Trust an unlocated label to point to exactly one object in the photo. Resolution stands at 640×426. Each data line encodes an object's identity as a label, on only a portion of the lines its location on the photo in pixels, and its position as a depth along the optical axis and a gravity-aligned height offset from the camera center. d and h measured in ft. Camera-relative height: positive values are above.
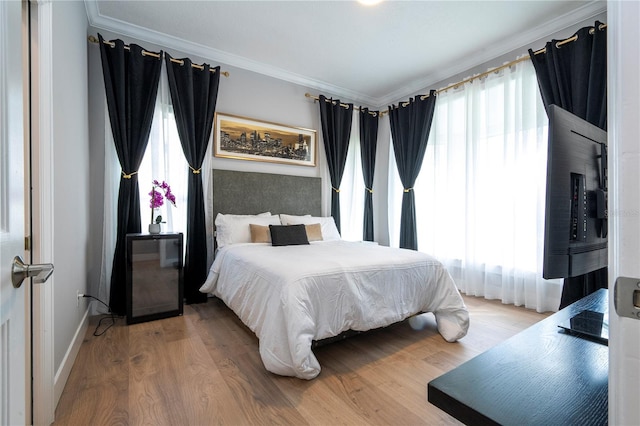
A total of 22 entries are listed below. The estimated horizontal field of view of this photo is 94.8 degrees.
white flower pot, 8.93 -0.54
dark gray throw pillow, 10.11 -0.84
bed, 5.82 -1.80
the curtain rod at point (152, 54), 9.11 +5.27
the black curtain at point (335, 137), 13.93 +3.58
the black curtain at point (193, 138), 10.32 +2.62
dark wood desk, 1.91 -1.30
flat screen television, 2.32 +0.12
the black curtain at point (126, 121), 9.19 +2.90
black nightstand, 8.50 -1.96
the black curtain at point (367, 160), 15.15 +2.66
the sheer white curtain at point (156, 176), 9.36 +1.22
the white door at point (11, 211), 1.88 +0.00
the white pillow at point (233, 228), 10.33 -0.60
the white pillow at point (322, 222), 11.76 -0.47
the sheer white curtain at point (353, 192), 14.89 +0.95
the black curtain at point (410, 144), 13.12 +3.11
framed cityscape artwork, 11.55 +2.98
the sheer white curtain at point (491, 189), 9.86 +0.85
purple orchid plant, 9.14 +0.51
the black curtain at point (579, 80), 8.09 +3.86
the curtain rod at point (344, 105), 13.56 +5.26
